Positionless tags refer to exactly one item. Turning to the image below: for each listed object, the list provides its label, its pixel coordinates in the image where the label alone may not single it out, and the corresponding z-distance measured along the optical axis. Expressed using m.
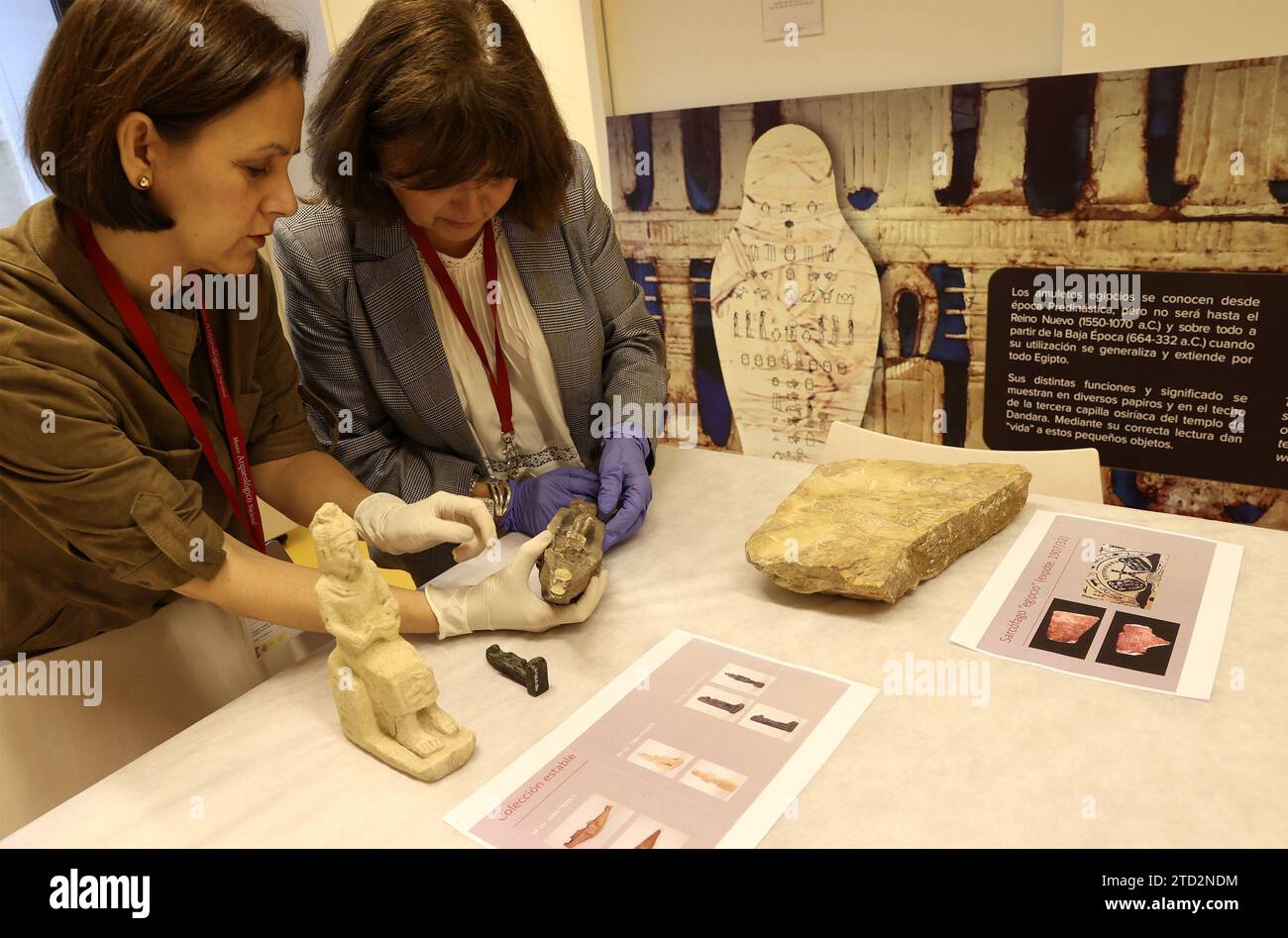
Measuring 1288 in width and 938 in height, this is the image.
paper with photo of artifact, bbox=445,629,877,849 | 1.02
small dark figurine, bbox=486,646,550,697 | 1.27
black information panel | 2.26
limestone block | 1.39
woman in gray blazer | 1.46
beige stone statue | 1.14
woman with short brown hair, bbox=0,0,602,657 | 1.16
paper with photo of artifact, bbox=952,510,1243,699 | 1.23
